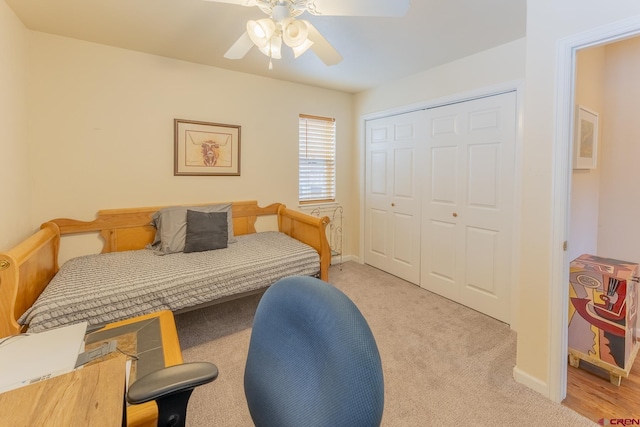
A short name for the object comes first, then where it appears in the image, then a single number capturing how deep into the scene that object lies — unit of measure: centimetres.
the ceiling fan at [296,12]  142
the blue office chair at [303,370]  59
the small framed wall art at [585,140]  206
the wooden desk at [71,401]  62
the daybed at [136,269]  164
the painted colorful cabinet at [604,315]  178
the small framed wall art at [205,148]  291
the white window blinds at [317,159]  373
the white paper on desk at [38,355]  98
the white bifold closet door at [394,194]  331
